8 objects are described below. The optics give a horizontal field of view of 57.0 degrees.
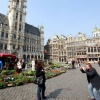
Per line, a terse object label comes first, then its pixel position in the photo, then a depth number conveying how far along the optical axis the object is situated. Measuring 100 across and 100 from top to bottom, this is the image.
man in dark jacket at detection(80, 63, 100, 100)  4.32
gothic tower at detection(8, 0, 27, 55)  38.74
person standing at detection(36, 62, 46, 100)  4.82
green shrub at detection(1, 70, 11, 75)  11.20
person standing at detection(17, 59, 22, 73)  12.15
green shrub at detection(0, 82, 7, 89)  6.76
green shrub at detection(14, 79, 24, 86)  7.54
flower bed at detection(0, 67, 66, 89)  7.10
